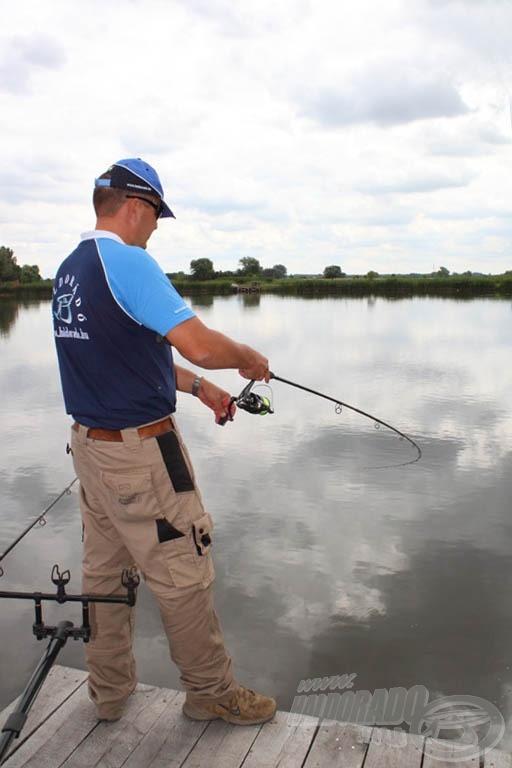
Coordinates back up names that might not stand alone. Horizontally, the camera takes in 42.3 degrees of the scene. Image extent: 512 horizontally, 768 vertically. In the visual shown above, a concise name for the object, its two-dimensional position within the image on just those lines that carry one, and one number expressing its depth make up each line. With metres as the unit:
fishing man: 2.44
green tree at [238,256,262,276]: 118.88
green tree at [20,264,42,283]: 95.19
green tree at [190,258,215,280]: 111.38
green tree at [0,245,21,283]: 92.62
